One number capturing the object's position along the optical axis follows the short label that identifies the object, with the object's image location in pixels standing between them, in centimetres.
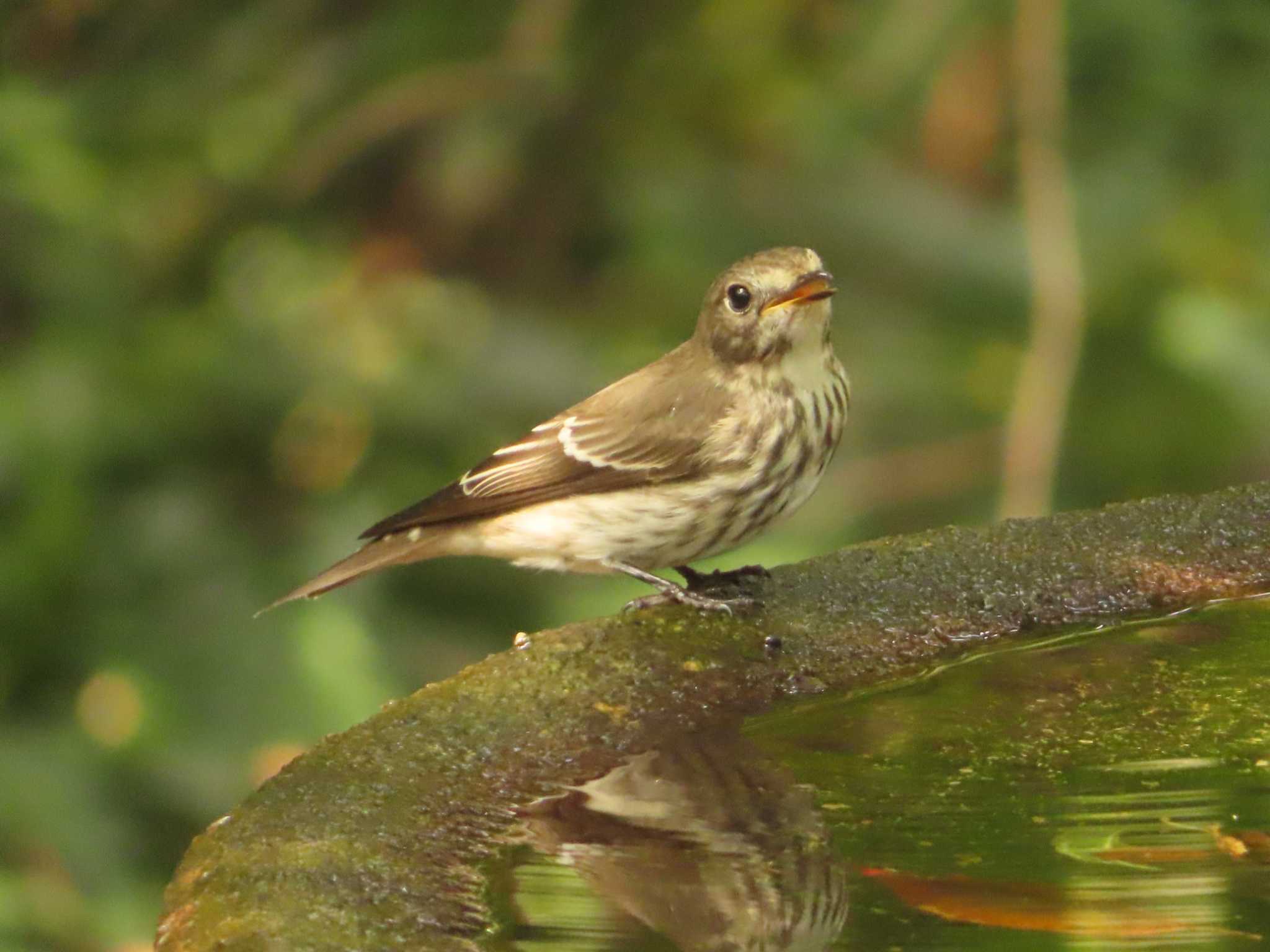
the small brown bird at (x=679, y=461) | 649
